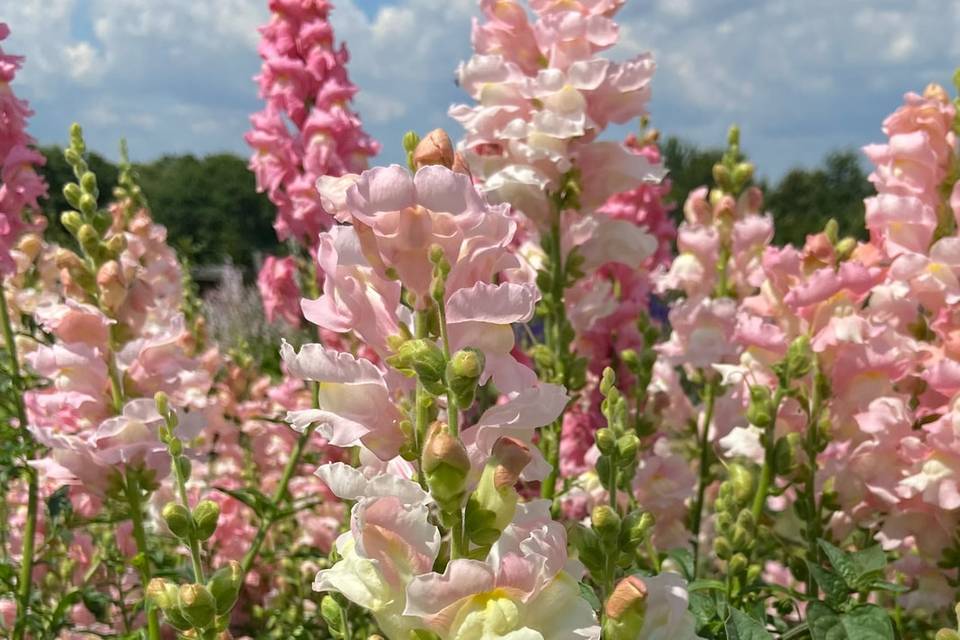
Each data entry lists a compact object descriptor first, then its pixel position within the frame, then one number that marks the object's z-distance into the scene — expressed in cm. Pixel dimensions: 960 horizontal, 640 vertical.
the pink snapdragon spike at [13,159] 85
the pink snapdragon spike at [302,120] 95
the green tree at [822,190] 2179
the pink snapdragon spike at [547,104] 83
